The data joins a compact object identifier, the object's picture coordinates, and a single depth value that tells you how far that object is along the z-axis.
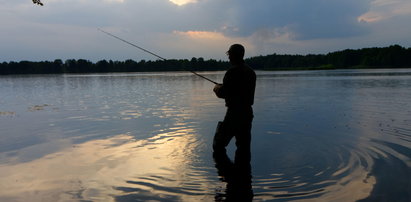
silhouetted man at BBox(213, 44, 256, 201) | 6.41
